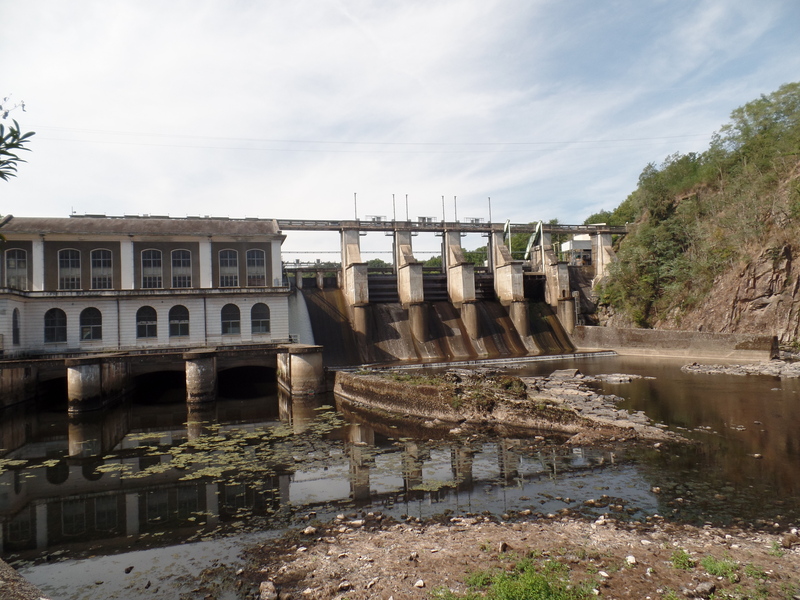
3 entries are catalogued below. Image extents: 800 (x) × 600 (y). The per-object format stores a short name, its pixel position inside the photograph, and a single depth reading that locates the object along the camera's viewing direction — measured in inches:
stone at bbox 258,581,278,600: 230.6
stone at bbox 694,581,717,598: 205.2
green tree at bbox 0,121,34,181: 171.8
